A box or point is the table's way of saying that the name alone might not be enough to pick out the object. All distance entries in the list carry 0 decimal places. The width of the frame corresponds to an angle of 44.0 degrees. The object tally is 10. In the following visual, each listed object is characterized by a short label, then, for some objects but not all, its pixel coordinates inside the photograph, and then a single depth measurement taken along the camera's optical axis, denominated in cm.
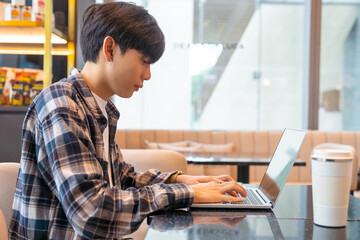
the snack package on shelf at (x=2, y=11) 277
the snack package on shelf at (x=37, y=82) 285
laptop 107
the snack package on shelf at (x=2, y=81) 282
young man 92
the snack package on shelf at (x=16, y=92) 280
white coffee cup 89
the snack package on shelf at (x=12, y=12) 277
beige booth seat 444
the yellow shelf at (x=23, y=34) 279
